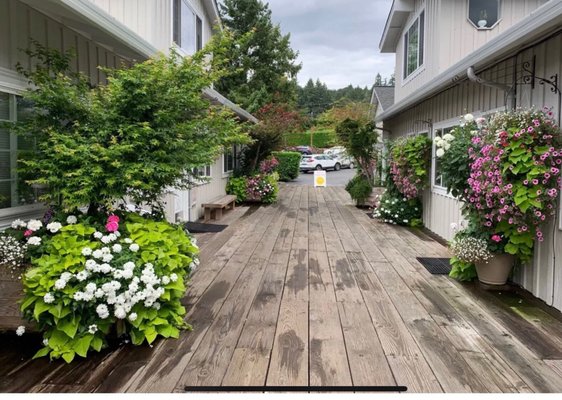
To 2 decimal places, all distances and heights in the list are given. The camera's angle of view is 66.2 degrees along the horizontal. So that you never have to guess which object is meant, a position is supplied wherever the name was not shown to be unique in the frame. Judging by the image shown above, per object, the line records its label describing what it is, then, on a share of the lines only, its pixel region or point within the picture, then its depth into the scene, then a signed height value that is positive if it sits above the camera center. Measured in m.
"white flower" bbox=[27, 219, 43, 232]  3.32 -0.39
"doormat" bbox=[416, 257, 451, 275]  5.45 -1.14
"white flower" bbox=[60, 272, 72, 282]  2.86 -0.67
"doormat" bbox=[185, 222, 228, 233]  8.42 -1.02
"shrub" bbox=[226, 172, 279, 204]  13.03 -0.34
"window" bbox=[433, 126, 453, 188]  7.82 +0.24
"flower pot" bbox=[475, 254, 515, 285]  4.61 -0.96
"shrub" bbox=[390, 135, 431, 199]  8.22 +0.30
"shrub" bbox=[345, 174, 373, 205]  12.16 -0.31
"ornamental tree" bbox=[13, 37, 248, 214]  3.39 +0.38
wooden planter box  3.15 -0.88
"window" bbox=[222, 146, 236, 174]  12.86 +0.47
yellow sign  19.45 -0.08
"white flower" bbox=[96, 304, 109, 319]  2.90 -0.91
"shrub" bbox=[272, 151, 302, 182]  23.22 +0.69
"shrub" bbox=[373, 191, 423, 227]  9.19 -0.70
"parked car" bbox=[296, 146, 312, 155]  33.31 +2.20
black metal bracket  4.11 +1.07
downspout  4.97 +1.08
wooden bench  9.95 -0.69
